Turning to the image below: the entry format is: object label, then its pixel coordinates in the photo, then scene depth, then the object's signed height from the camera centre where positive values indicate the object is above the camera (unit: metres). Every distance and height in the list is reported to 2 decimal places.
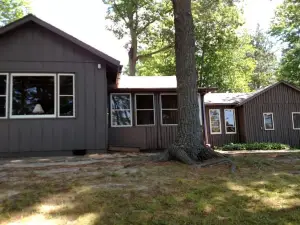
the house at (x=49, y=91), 9.11 +1.52
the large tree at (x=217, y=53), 27.45 +8.88
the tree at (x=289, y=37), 24.67 +8.47
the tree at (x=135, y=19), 27.59 +11.77
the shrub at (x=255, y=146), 16.42 -0.94
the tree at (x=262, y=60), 43.06 +11.20
